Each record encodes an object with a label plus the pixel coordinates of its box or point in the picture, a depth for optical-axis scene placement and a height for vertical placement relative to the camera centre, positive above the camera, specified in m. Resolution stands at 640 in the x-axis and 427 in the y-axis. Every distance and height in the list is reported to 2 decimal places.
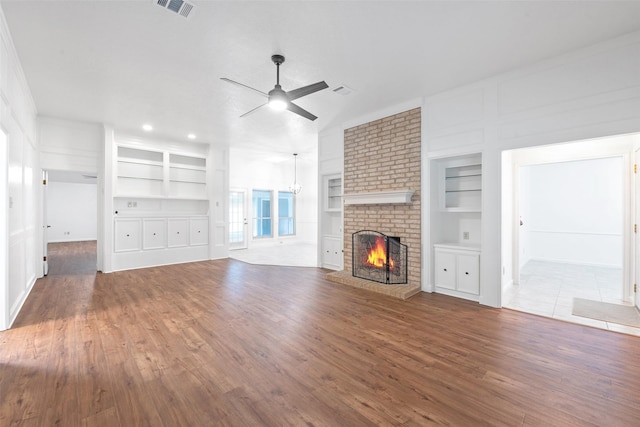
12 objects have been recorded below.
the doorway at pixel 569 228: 4.01 -0.34
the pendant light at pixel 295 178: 9.96 +1.44
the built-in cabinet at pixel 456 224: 4.28 -0.17
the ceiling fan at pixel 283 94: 3.26 +1.40
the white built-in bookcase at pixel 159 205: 6.45 +0.22
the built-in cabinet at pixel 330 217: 6.45 -0.08
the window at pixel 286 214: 11.32 -0.01
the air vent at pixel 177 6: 2.50 +1.88
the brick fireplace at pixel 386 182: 4.75 +0.59
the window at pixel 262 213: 10.60 +0.03
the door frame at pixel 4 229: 3.09 -0.16
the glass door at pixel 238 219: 9.87 -0.18
